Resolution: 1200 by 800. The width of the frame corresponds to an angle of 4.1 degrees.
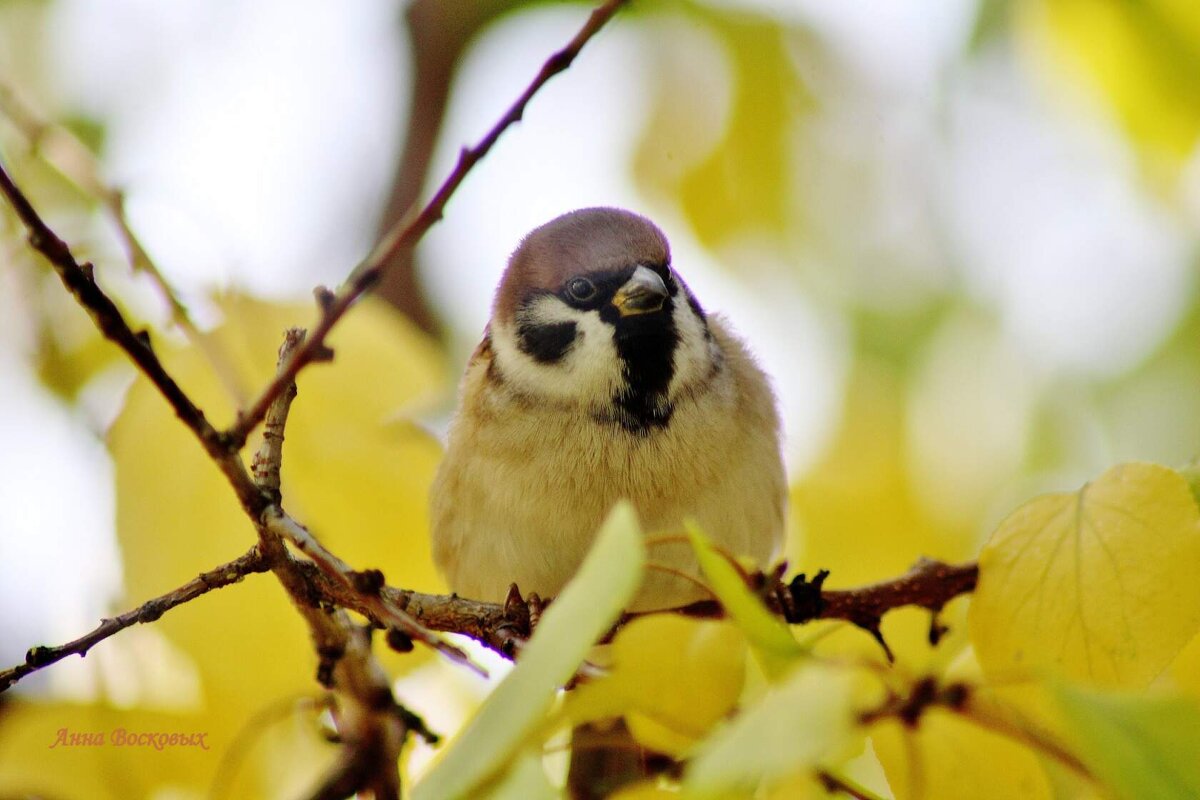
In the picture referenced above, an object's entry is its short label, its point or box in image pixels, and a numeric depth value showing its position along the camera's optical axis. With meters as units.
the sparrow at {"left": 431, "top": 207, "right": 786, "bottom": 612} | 2.54
